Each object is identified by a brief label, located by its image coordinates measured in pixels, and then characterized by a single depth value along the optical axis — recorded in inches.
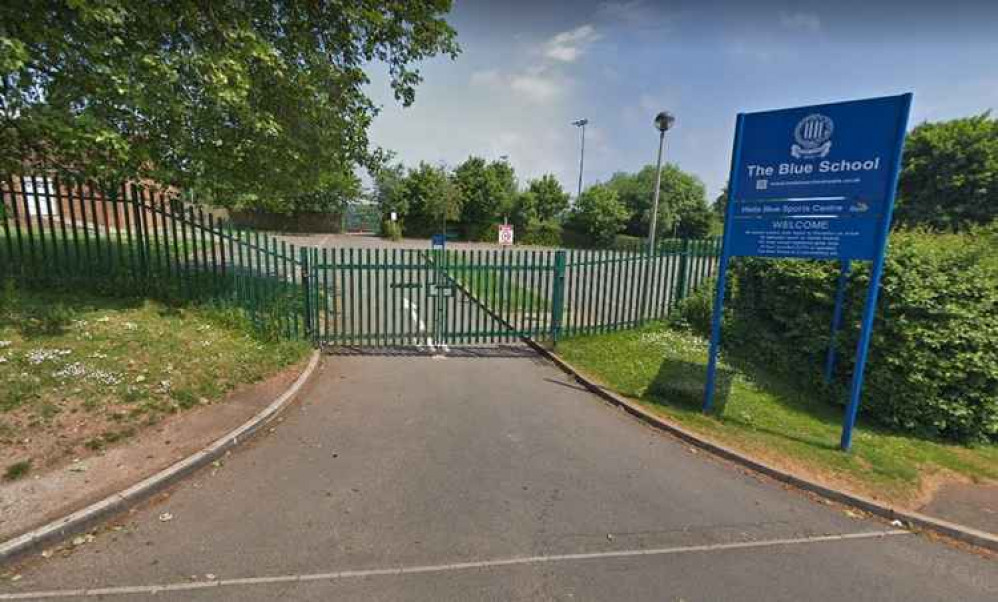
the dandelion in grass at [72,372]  176.1
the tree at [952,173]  995.2
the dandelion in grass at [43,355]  181.2
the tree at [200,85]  198.1
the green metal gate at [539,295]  285.3
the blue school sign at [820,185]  165.2
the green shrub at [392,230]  1744.6
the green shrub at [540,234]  1852.9
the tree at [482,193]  1786.4
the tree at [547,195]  1894.7
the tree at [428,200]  1706.4
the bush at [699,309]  316.5
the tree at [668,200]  1993.1
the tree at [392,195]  1809.8
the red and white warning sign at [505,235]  571.9
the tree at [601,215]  1763.0
